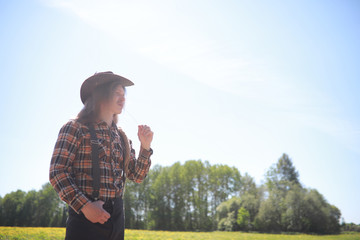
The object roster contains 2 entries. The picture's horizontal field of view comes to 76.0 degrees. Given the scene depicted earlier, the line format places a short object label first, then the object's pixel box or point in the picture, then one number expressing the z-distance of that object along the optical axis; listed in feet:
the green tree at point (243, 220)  127.85
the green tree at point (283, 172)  178.63
